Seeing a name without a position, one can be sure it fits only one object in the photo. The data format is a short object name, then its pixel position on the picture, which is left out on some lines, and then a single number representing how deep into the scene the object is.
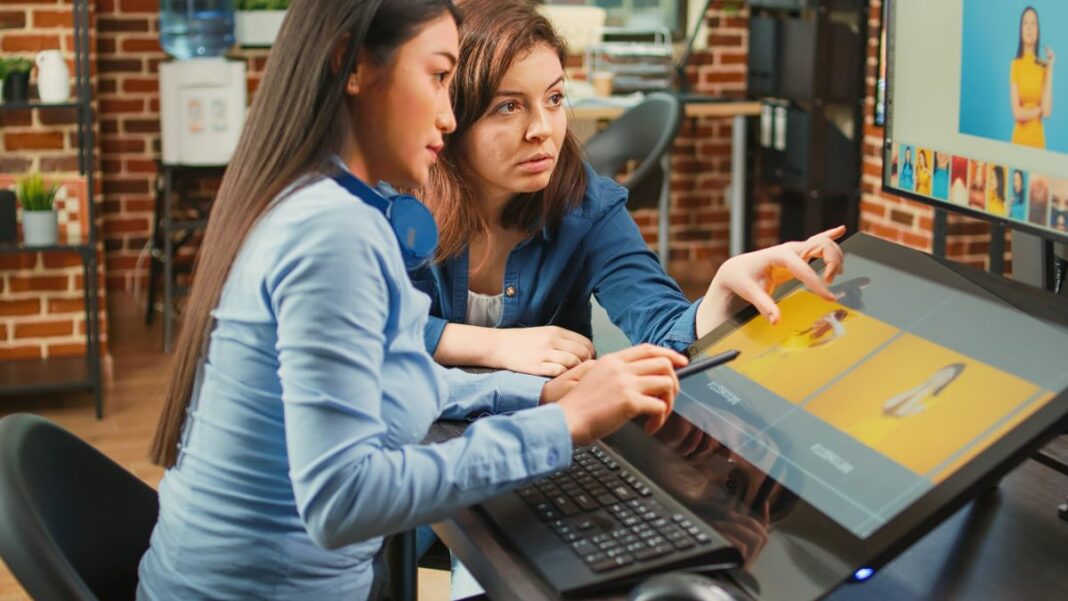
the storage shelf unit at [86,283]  3.82
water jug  4.78
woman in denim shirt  1.61
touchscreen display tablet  0.99
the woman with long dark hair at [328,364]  1.00
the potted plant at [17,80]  3.81
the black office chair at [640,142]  4.42
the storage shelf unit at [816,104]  5.10
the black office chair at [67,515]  1.09
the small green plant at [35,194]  3.74
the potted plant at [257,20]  4.96
